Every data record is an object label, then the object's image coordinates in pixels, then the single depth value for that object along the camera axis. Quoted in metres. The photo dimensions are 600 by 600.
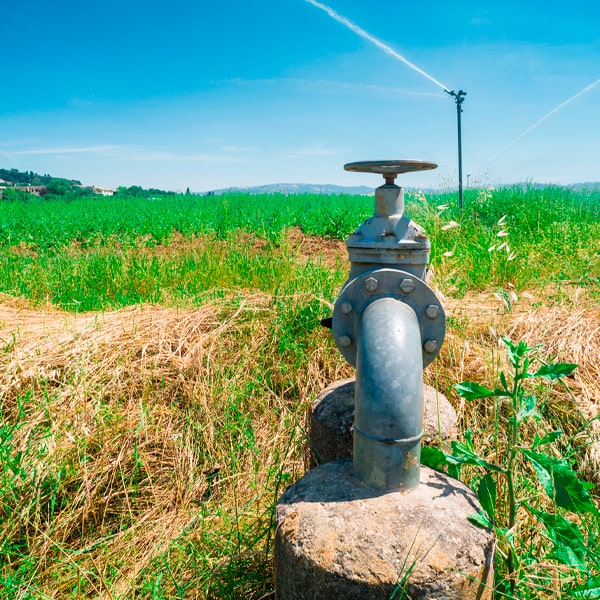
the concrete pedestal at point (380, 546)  0.99
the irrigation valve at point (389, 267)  1.33
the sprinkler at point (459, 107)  6.68
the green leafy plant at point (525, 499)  1.09
